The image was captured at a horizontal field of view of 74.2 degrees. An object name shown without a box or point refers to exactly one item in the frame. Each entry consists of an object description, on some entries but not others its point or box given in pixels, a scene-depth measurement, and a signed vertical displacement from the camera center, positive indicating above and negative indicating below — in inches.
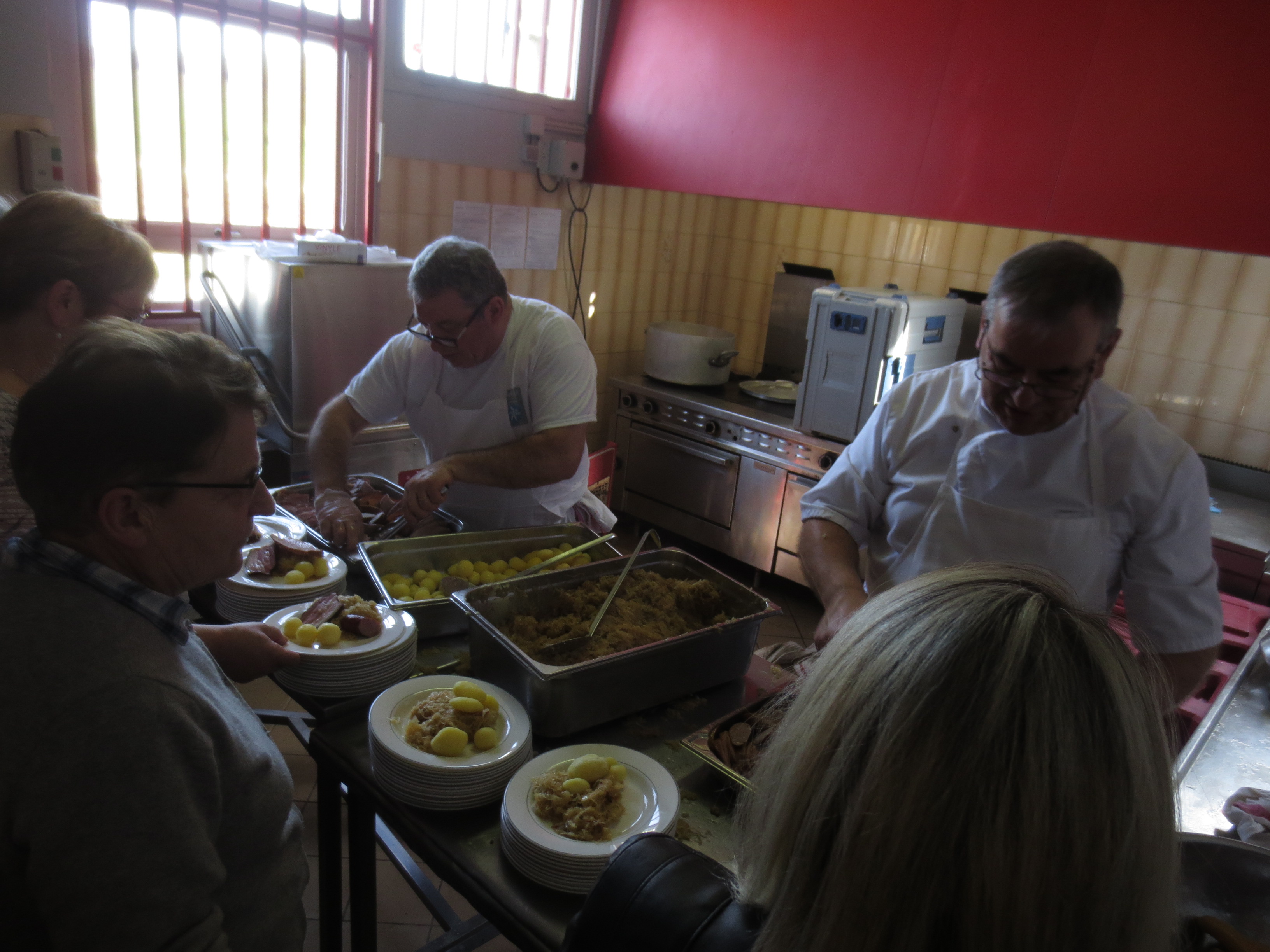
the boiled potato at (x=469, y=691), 61.4 -34.3
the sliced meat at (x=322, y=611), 70.4 -34.6
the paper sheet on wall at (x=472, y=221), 173.6 -4.2
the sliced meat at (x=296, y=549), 81.5 -34.3
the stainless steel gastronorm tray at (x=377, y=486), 90.4 -36.4
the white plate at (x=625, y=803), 49.7 -35.6
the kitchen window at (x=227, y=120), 131.3 +8.3
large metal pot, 193.6 -28.5
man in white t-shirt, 103.7 -25.7
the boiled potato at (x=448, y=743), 56.0 -34.7
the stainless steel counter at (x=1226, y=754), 65.8 -38.7
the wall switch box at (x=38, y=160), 119.6 -1.6
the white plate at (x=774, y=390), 190.4 -34.1
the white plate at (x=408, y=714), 55.2 -35.4
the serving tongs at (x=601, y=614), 67.1 -31.7
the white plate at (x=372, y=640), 65.9 -35.0
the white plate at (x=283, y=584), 75.7 -35.5
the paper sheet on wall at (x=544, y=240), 186.4 -6.6
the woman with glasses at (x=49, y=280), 74.2 -11.1
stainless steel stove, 175.8 -50.3
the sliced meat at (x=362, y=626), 68.9 -34.4
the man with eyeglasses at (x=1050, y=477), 67.1 -18.0
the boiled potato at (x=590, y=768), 55.2 -34.8
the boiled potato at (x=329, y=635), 67.5 -34.7
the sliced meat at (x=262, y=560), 78.7 -34.8
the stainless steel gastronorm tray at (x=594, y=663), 61.8 -33.2
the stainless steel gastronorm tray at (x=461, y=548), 85.0 -34.7
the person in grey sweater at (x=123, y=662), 39.0 -23.5
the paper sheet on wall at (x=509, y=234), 179.8 -6.2
